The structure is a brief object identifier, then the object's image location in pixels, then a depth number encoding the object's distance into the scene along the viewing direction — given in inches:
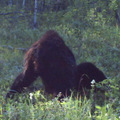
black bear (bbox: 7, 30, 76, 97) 330.3
